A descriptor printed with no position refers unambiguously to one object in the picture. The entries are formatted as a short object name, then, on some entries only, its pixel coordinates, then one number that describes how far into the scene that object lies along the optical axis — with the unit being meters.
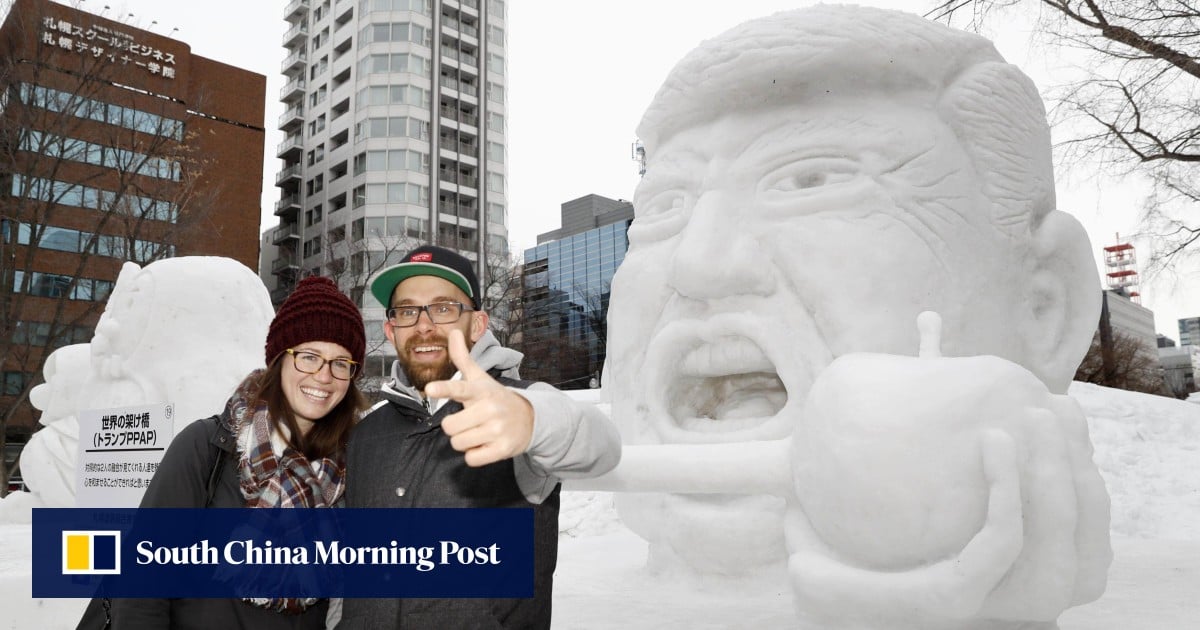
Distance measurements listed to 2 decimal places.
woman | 1.78
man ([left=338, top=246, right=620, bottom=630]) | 1.44
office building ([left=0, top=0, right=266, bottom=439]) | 9.78
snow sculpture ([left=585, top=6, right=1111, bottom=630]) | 2.29
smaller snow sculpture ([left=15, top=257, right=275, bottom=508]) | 4.70
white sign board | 3.67
